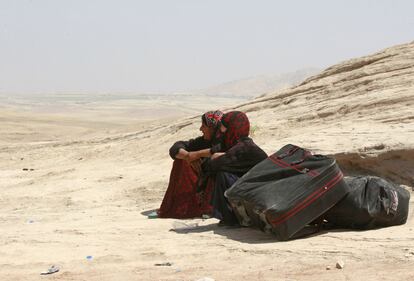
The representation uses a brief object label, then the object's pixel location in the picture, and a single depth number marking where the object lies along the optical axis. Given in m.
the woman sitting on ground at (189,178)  5.87
